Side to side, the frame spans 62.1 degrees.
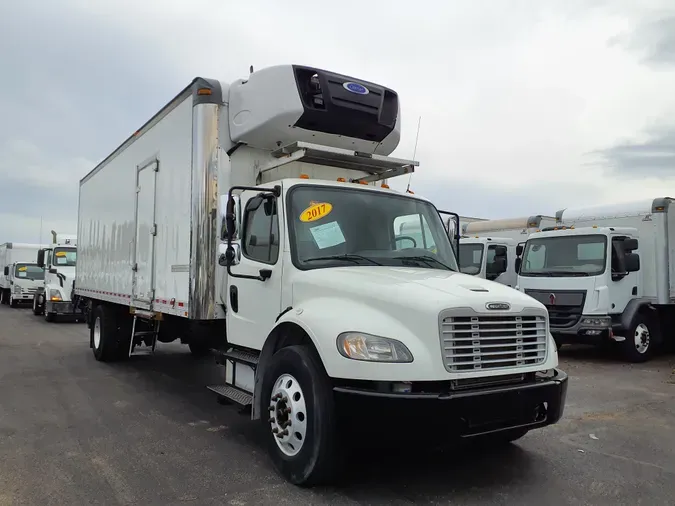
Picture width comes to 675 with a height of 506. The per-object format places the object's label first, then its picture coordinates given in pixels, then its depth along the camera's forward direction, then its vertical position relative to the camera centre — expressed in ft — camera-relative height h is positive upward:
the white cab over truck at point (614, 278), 35.27 -0.08
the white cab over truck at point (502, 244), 46.44 +2.75
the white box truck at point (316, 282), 12.52 -0.22
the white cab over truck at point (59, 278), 59.88 -0.68
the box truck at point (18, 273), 82.28 -0.23
